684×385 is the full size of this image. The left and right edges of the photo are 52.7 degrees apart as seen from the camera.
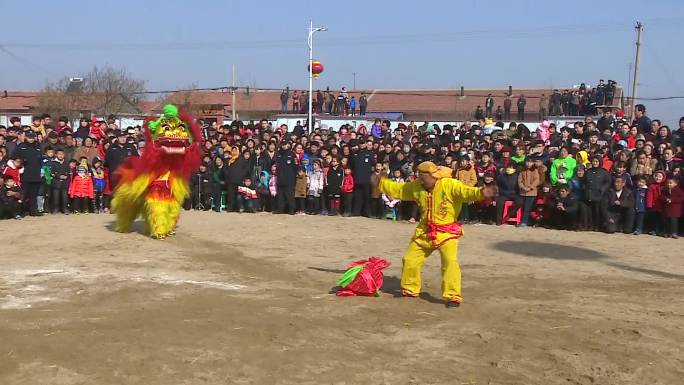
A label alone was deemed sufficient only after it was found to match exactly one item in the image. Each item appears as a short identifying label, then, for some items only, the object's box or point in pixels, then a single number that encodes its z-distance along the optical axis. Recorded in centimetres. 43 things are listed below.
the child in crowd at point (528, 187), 1279
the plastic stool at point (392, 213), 1384
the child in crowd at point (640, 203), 1205
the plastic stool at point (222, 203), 1497
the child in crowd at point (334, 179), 1434
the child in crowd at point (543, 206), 1279
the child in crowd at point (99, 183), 1406
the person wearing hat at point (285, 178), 1438
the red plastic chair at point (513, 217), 1297
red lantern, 2505
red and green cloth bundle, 677
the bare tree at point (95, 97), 3994
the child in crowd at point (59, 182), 1350
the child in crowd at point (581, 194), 1241
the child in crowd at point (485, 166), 1350
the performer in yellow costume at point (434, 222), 677
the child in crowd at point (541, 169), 1292
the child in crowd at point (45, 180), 1345
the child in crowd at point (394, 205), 1380
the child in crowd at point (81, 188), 1364
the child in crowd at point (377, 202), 1400
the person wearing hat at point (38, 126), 1521
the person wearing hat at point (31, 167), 1302
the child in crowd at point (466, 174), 1303
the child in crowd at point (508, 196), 1298
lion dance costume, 998
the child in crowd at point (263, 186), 1477
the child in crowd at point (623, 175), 1228
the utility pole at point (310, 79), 2436
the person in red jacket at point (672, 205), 1162
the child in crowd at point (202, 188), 1498
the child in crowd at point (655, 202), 1195
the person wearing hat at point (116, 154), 1428
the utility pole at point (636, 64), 3122
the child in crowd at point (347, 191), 1431
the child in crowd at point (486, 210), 1330
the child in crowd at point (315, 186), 1447
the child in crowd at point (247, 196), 1466
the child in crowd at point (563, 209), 1245
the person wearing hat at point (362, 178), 1419
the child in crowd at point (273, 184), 1459
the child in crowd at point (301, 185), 1447
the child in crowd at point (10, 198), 1249
